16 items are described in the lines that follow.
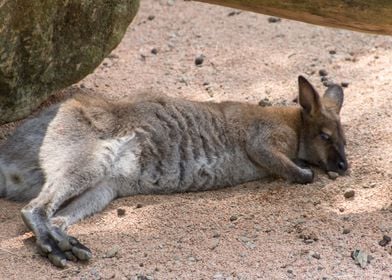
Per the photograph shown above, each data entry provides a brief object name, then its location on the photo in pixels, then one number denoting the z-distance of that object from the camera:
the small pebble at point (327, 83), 13.85
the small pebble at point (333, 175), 11.59
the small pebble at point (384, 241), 9.52
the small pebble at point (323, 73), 14.24
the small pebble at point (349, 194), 10.85
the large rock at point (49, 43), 10.06
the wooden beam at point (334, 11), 10.01
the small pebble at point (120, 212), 10.45
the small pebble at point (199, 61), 14.88
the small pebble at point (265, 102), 13.41
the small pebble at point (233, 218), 10.22
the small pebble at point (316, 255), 9.23
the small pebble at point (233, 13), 16.64
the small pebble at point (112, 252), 9.17
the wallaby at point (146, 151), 10.21
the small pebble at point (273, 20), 16.23
